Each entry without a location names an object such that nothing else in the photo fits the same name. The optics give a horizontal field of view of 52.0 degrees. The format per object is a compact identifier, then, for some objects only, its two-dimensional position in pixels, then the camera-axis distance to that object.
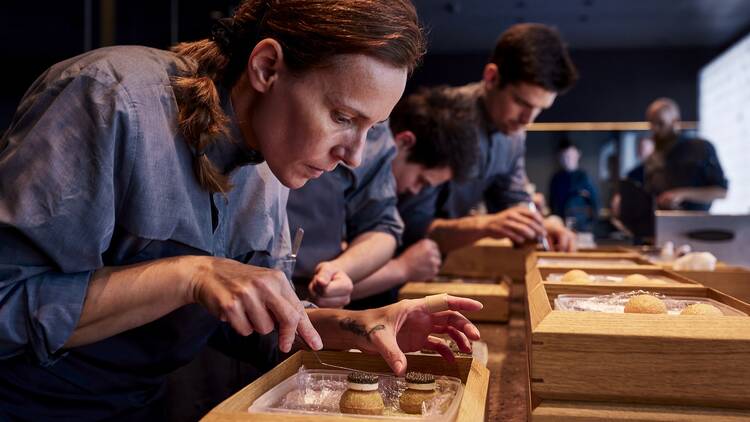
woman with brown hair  1.04
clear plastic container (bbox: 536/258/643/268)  1.82
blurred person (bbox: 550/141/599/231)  8.44
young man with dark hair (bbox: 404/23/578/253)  2.78
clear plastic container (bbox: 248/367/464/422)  0.86
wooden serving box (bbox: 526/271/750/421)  0.83
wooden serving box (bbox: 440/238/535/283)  2.99
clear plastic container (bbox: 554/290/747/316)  1.14
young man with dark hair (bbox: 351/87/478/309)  2.54
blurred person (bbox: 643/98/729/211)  5.18
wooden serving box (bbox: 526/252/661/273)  1.77
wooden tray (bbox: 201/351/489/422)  0.80
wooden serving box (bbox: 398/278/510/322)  2.07
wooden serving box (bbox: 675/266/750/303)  1.69
